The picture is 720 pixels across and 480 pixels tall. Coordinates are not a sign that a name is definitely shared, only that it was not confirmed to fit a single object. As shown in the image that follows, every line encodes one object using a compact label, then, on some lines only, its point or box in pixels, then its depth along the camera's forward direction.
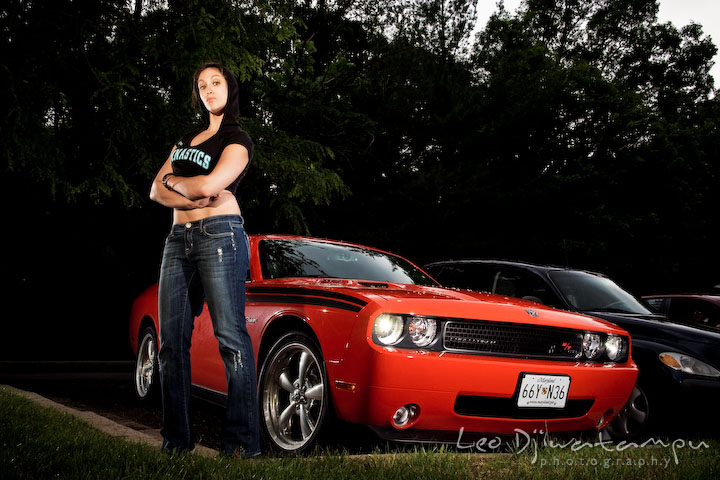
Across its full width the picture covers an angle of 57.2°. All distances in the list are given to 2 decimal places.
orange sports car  3.28
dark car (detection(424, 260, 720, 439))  5.11
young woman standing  3.17
